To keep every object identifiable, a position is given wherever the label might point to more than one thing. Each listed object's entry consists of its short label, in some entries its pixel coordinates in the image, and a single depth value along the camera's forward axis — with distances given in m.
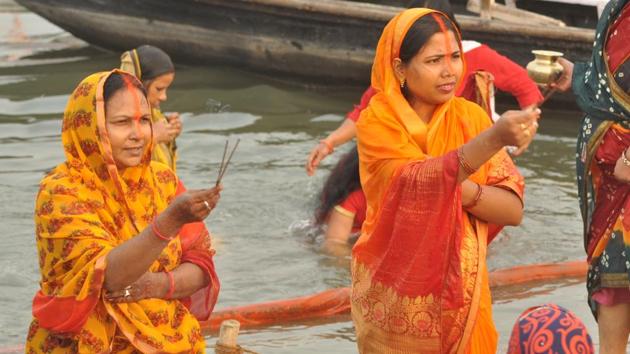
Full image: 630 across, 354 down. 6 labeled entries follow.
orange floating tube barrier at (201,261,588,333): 12.88
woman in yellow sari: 8.02
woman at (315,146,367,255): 15.91
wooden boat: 22.94
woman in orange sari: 8.71
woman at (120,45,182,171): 14.16
